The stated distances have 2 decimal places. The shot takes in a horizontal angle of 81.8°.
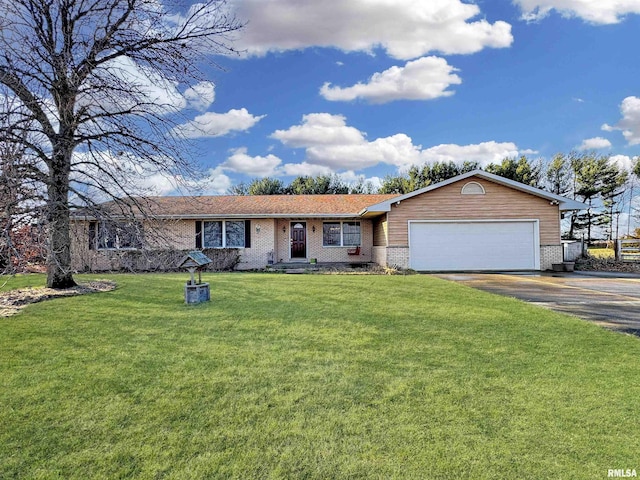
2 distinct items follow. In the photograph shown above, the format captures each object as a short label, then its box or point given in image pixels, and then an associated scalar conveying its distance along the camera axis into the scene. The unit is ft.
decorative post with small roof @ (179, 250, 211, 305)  25.96
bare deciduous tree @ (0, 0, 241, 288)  25.13
